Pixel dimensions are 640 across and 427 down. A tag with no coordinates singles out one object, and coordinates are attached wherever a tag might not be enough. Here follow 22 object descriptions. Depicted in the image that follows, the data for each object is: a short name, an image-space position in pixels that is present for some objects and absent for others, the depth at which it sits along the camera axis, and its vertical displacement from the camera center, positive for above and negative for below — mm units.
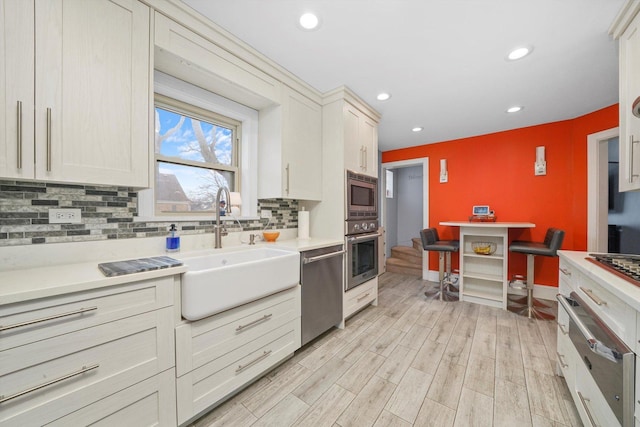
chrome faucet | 1812 -117
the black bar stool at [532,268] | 2436 -646
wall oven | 2421 -443
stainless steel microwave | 2453 +192
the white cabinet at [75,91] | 973 +582
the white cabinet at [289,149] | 2121 +622
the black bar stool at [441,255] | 3102 -626
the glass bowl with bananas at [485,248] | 2985 -455
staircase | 4367 -950
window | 1795 +487
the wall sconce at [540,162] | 3158 +715
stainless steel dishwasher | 1919 -695
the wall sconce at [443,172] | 3859 +699
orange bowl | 2197 -222
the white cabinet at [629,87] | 1364 +795
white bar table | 2855 -727
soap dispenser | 1597 -205
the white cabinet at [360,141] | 2460 +833
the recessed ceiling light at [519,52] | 1741 +1255
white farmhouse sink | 1190 -405
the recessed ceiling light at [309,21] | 1485 +1276
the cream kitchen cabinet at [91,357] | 810 -595
